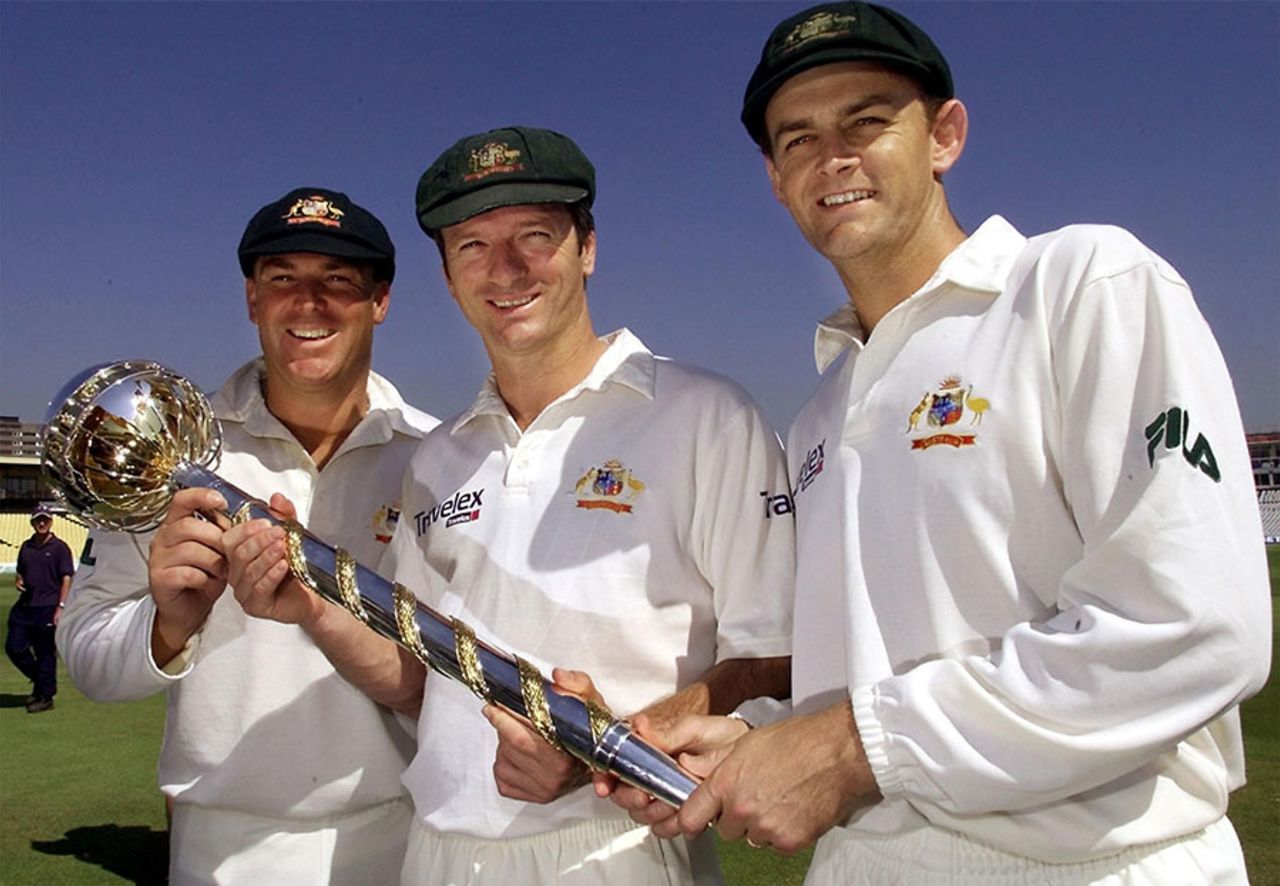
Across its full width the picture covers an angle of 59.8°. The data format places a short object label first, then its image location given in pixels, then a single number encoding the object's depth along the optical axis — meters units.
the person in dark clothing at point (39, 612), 10.58
